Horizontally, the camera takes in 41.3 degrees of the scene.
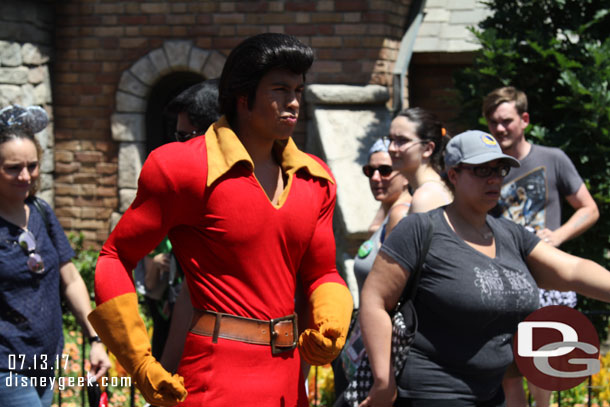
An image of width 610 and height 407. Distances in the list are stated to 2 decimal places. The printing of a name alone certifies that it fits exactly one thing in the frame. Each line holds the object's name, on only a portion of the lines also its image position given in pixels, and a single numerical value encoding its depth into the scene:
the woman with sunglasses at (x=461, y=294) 2.92
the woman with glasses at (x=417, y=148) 3.96
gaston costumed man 2.41
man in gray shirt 4.58
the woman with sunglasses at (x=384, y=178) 4.43
